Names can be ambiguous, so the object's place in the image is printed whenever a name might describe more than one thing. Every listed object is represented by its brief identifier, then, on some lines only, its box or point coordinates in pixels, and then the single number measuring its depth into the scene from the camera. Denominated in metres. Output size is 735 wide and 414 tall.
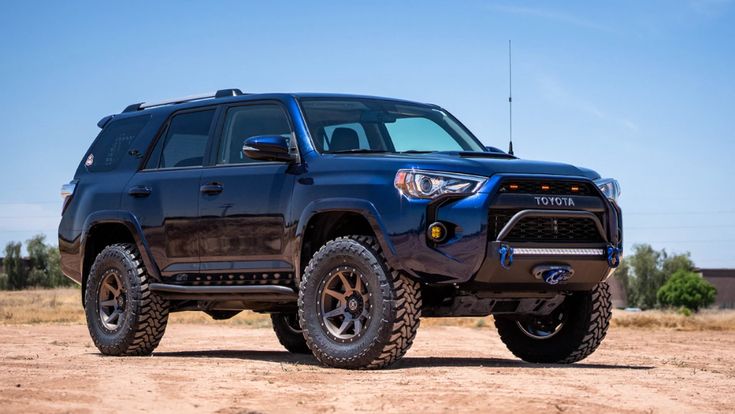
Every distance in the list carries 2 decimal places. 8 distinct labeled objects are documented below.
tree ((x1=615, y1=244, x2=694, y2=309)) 121.38
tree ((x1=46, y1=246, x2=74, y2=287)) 74.88
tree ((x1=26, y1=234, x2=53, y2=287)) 75.00
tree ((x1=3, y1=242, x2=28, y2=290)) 74.19
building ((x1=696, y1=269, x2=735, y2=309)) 116.38
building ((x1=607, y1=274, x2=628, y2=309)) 117.38
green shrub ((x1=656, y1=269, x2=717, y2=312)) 109.94
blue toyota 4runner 8.77
